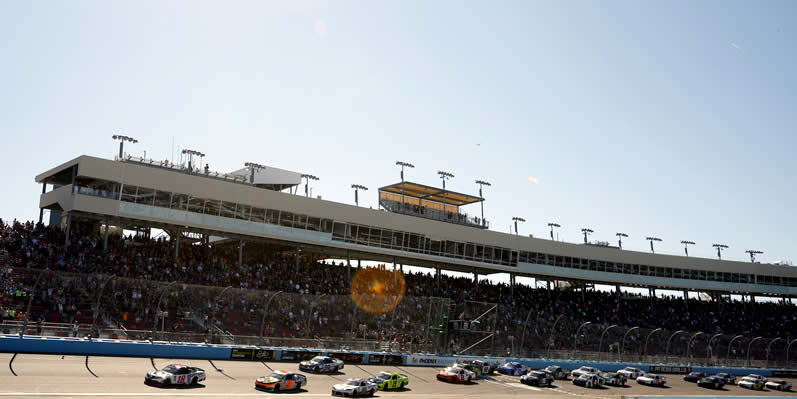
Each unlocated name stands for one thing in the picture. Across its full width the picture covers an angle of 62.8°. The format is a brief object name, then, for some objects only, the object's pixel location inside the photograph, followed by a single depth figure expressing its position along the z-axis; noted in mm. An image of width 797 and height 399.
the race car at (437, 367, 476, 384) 38719
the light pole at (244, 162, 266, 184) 59400
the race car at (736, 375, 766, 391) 50438
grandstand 36125
